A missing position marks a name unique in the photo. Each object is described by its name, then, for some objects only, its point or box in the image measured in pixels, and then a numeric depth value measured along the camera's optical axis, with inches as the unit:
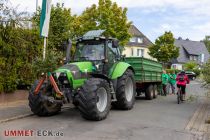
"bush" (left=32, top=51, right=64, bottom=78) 289.3
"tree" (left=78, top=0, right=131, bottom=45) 944.1
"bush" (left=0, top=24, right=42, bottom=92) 373.1
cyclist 467.3
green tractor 282.6
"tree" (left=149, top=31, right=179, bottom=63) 1583.7
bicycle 457.8
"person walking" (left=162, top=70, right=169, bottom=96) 582.1
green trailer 439.7
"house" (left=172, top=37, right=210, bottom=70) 2183.6
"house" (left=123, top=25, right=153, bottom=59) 1881.3
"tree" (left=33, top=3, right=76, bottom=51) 507.8
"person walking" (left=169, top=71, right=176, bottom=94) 619.6
